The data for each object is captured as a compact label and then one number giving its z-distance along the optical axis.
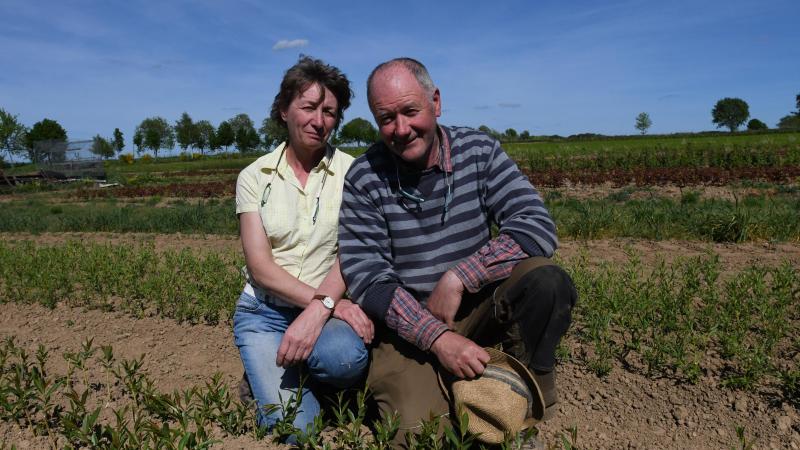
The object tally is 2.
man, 2.37
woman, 2.68
